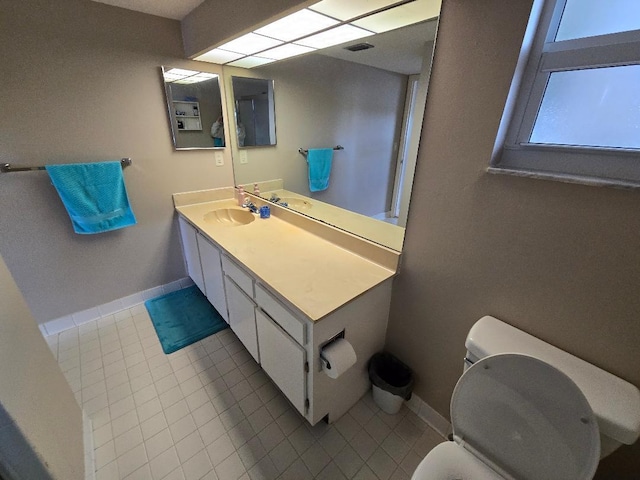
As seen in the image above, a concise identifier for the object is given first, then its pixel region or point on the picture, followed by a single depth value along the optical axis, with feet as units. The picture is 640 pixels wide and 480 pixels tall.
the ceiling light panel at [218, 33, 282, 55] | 4.75
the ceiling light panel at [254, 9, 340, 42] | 3.73
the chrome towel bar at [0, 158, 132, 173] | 5.12
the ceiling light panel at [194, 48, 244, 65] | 5.85
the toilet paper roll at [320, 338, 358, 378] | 3.59
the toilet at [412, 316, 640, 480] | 2.39
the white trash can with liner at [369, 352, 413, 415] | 4.60
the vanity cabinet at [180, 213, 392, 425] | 3.69
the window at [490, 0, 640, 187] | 2.41
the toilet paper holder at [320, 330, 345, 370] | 3.66
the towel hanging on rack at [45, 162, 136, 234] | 5.66
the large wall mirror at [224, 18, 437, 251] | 3.89
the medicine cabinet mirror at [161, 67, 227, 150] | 6.57
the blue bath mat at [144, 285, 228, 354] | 6.52
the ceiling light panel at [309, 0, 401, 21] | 3.18
